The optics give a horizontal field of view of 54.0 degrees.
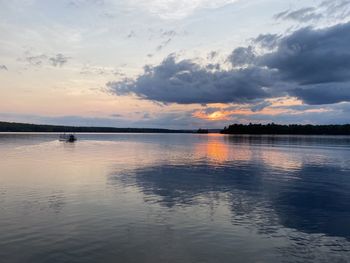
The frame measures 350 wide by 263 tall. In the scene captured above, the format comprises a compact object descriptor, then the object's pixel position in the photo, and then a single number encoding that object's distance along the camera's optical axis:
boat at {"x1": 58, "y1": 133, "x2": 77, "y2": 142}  153.00
